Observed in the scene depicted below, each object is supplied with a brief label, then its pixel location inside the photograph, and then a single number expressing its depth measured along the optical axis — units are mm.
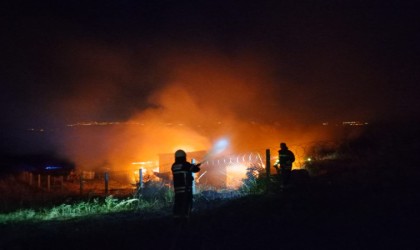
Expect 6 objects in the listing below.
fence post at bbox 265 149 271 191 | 13756
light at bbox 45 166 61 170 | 36344
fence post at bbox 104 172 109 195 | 18245
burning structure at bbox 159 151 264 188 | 19355
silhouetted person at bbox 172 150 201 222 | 9812
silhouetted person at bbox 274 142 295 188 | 12688
